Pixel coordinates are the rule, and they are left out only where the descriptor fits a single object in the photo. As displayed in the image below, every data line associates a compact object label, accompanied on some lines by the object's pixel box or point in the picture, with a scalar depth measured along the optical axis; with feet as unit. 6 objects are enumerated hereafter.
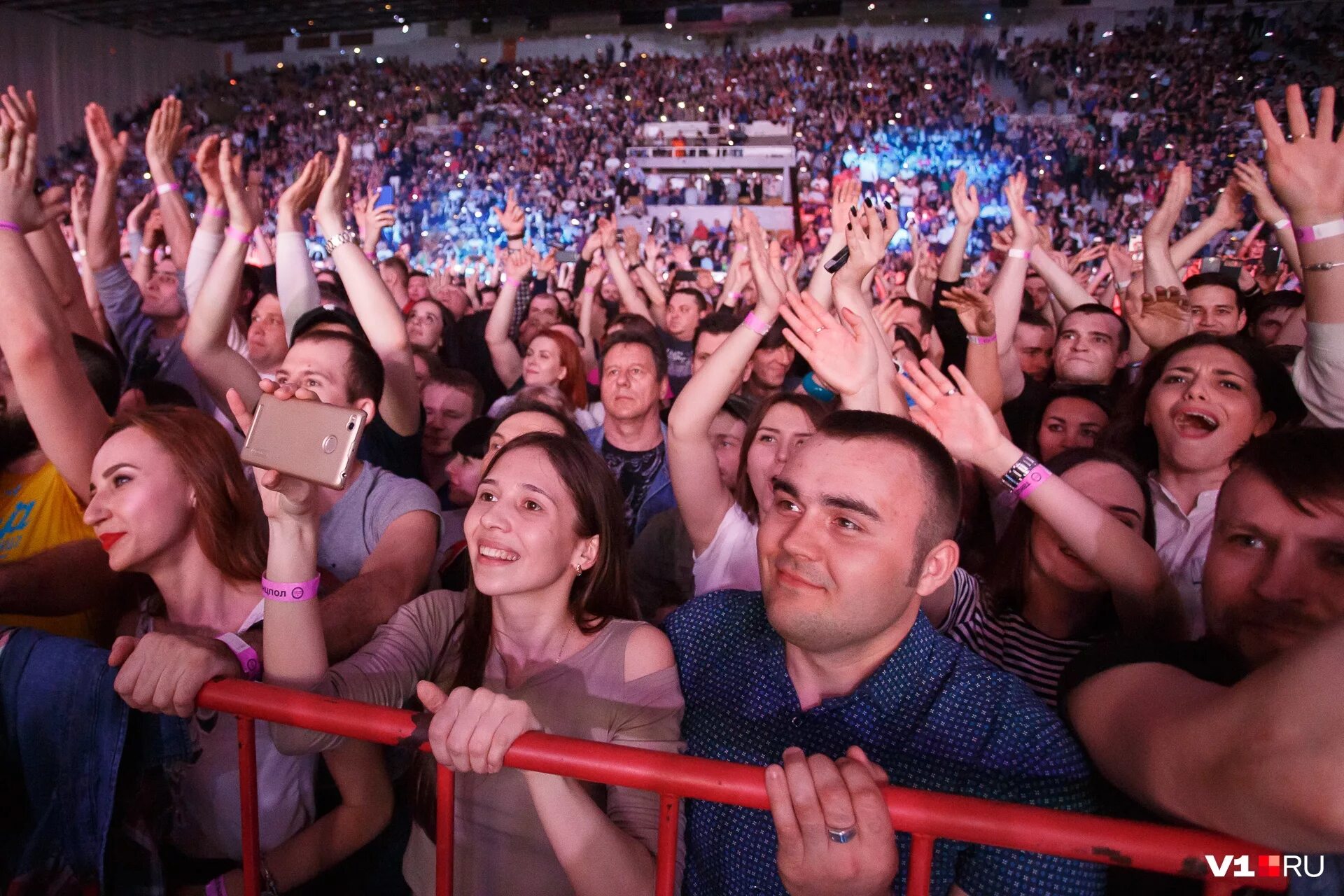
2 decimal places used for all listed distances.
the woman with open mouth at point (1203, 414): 7.00
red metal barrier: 2.91
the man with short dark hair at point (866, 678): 3.82
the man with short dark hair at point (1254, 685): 2.18
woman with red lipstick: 4.84
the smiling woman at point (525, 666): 3.84
